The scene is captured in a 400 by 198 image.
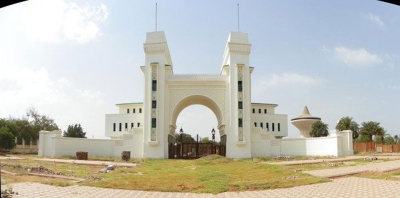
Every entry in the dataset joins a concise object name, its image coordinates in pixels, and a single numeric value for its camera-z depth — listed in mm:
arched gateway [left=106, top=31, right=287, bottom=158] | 34188
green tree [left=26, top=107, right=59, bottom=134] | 57822
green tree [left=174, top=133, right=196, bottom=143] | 76138
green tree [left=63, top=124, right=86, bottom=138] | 51344
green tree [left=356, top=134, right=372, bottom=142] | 47075
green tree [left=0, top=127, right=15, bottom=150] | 37531
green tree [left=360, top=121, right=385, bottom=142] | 47469
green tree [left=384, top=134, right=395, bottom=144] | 59703
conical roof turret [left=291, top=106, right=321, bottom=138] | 50812
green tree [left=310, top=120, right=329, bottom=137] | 47688
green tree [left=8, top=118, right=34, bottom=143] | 46753
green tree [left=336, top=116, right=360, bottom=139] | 47562
